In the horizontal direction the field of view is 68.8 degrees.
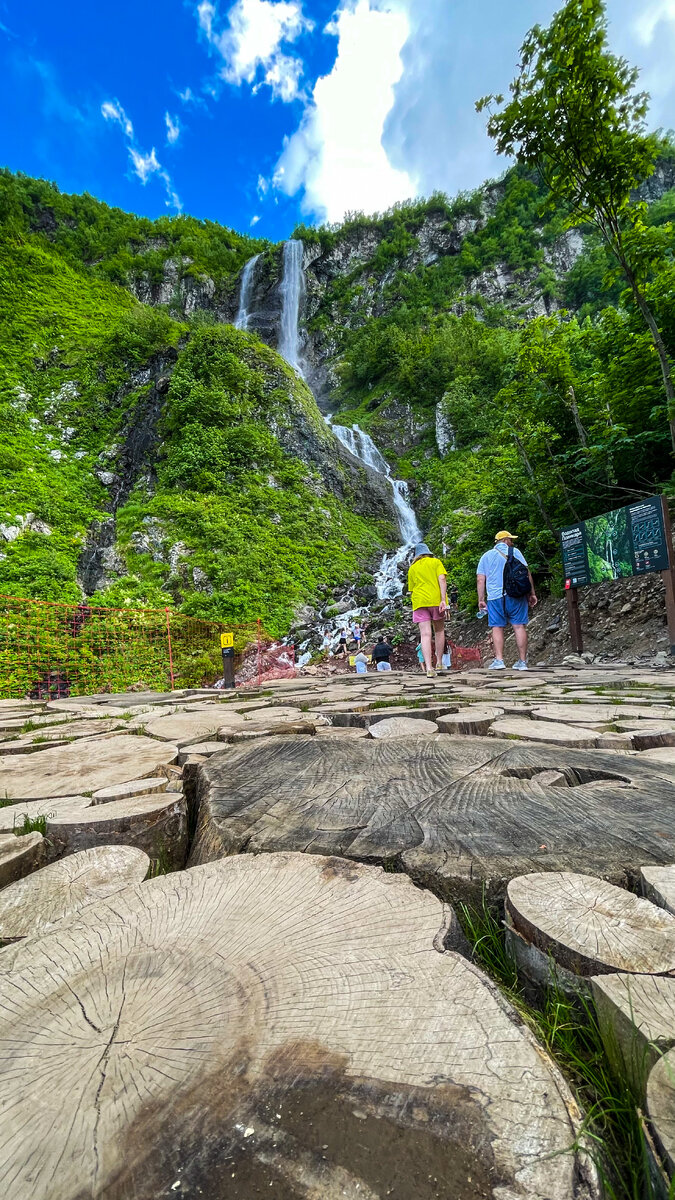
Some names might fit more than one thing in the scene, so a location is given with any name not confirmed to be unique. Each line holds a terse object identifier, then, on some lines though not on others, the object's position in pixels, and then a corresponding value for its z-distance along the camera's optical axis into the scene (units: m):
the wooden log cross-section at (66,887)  0.81
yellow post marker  7.78
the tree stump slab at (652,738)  1.71
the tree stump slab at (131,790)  1.28
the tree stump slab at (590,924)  0.58
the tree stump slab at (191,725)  2.12
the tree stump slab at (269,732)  2.05
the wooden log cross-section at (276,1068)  0.38
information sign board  5.54
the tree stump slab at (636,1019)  0.48
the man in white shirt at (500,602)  5.85
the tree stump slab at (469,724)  2.07
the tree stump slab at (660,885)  0.70
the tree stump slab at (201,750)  1.72
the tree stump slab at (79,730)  2.40
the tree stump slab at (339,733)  1.96
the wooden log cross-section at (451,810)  0.84
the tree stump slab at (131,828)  1.12
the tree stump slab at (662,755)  1.40
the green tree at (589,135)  5.38
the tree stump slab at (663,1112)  0.38
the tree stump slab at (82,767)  1.43
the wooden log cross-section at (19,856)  0.98
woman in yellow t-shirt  5.57
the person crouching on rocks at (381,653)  8.60
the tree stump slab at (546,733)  1.66
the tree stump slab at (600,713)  2.07
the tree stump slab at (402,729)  1.94
